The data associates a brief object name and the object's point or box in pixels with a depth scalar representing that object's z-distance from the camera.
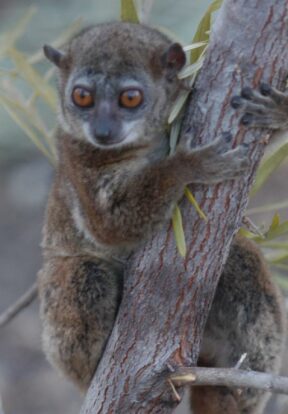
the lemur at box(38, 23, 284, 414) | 7.55
